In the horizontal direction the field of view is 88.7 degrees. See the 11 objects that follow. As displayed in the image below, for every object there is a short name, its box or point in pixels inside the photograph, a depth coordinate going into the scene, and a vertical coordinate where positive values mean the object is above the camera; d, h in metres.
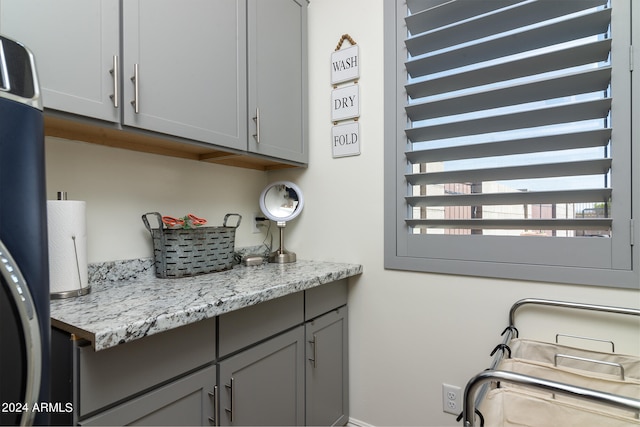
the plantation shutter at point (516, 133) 1.16 +0.32
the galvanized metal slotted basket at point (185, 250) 1.30 -0.14
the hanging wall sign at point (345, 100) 1.70 +0.60
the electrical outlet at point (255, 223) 1.93 -0.05
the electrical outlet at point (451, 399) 1.44 -0.83
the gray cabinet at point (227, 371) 0.78 -0.48
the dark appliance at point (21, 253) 0.52 -0.06
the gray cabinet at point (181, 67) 0.90 +0.51
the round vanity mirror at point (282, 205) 1.79 +0.05
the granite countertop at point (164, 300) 0.76 -0.26
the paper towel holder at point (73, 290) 0.99 -0.23
